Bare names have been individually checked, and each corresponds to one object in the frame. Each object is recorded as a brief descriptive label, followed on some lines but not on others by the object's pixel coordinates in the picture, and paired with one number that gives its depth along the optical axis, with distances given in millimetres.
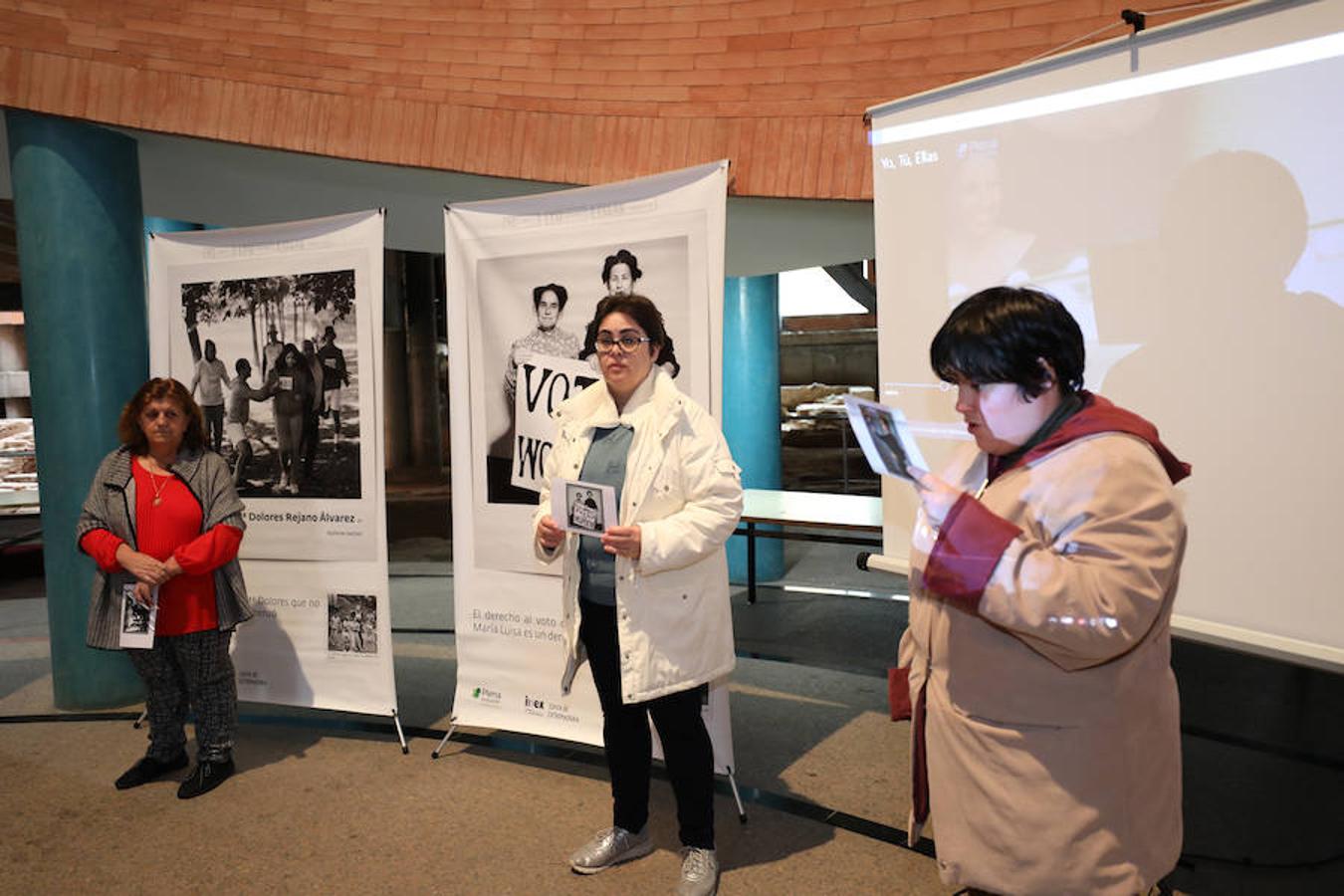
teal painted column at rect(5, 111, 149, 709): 3938
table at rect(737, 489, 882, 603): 4781
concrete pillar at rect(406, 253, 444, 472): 11250
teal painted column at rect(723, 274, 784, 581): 6676
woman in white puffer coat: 2369
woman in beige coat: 1219
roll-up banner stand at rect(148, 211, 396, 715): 3619
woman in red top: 3111
